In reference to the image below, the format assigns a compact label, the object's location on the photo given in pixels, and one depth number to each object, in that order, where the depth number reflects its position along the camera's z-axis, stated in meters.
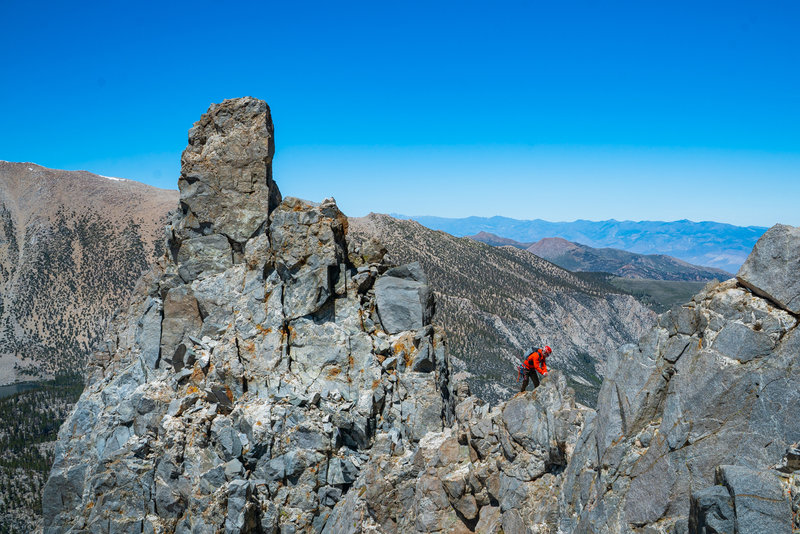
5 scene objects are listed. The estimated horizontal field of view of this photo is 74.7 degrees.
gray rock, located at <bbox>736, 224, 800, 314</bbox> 14.45
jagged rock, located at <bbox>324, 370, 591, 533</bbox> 21.30
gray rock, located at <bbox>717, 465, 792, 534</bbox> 12.19
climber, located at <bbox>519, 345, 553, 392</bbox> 23.33
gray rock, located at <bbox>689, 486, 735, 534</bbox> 12.61
